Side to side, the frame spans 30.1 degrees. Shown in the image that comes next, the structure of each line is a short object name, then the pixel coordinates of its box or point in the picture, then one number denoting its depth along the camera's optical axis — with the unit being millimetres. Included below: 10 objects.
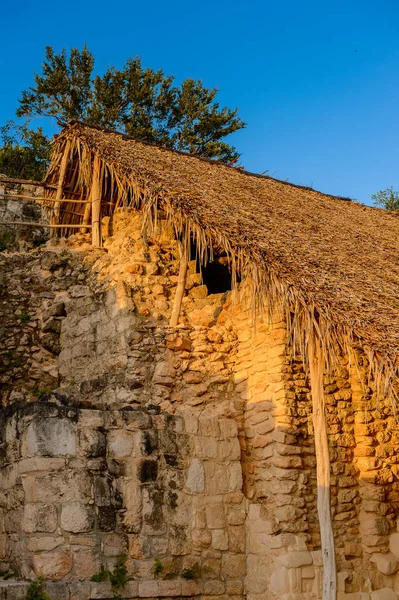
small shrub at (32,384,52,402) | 8656
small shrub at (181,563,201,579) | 6785
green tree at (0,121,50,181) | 16625
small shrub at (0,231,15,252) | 11281
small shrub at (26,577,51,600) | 5973
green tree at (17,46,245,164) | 18328
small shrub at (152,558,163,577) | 6616
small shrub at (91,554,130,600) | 6332
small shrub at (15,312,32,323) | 9328
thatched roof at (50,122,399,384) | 6730
